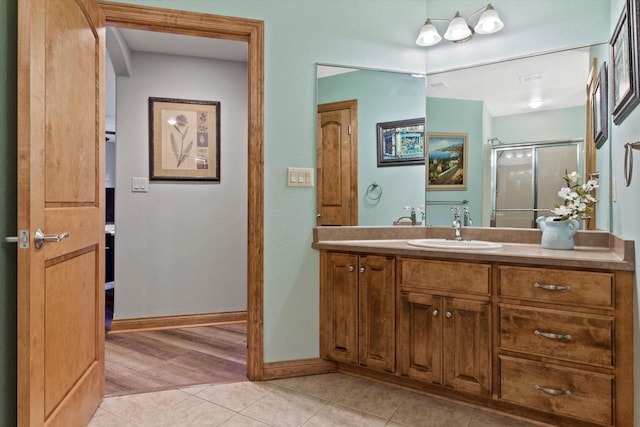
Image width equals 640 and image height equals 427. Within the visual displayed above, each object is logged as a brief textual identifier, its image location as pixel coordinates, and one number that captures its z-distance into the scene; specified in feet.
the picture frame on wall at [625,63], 4.74
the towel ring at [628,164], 5.23
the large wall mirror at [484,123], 7.21
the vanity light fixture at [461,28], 7.75
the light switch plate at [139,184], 11.03
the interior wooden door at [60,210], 4.24
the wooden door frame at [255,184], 7.59
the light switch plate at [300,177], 7.84
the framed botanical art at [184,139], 11.17
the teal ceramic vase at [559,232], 6.54
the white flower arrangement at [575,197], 6.53
